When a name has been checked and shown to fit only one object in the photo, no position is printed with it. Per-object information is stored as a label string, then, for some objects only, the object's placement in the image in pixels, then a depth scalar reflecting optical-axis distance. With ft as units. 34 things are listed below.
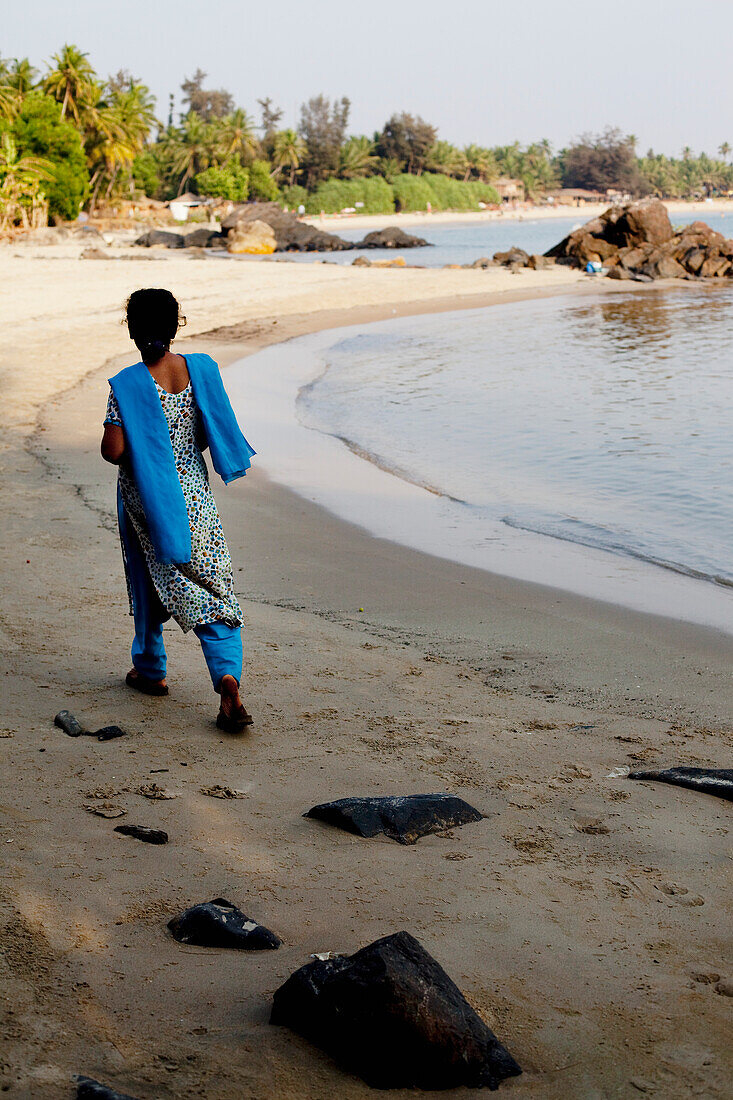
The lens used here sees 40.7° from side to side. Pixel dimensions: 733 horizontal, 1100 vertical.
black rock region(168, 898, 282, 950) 7.60
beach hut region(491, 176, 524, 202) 496.64
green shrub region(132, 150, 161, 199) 254.88
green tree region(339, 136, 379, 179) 356.59
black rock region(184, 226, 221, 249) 197.62
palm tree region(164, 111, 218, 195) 288.30
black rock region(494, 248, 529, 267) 151.71
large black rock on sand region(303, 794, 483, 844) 9.56
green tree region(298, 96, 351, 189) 348.18
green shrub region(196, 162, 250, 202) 265.13
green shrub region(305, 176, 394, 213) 341.41
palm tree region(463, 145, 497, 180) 460.96
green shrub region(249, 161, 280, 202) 294.46
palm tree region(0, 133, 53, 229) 153.79
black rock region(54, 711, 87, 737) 11.52
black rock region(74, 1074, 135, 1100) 5.66
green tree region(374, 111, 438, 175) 384.39
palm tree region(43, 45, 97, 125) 202.59
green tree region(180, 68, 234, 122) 379.35
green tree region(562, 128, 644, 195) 552.00
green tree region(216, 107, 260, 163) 299.17
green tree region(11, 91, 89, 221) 175.22
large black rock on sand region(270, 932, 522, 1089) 6.23
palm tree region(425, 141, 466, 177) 409.90
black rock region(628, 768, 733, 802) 10.70
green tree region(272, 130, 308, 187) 327.26
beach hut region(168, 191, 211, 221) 246.06
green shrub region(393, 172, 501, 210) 383.86
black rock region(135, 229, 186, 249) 184.55
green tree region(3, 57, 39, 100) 209.77
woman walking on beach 11.51
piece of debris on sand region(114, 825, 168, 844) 9.13
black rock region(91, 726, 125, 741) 11.49
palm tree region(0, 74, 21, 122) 184.55
